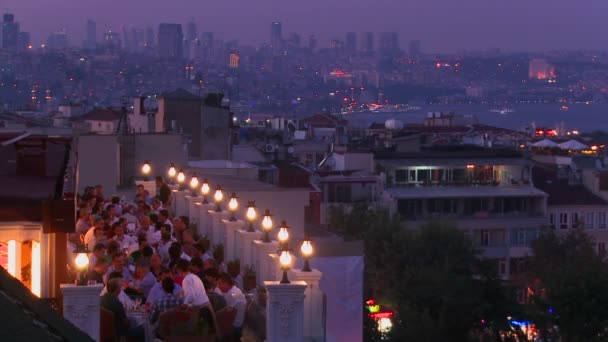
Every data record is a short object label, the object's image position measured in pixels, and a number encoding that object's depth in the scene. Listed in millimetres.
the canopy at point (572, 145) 93875
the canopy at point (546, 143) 93938
